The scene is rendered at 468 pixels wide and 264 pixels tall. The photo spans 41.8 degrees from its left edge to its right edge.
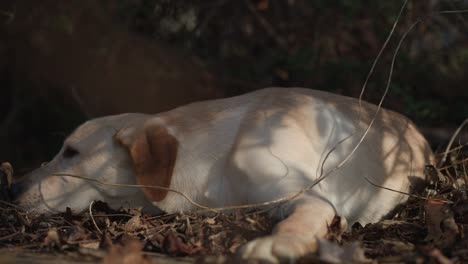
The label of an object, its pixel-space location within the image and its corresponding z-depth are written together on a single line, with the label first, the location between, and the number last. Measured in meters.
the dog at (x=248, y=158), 2.95
